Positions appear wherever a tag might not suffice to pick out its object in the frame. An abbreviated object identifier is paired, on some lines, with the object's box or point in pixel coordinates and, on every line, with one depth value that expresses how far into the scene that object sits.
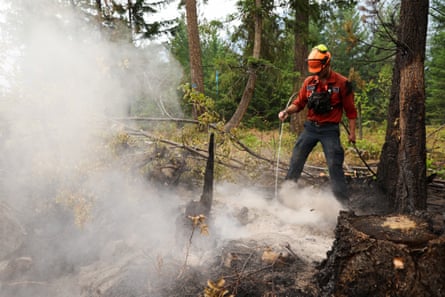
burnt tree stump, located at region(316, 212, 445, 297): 1.96
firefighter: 3.65
